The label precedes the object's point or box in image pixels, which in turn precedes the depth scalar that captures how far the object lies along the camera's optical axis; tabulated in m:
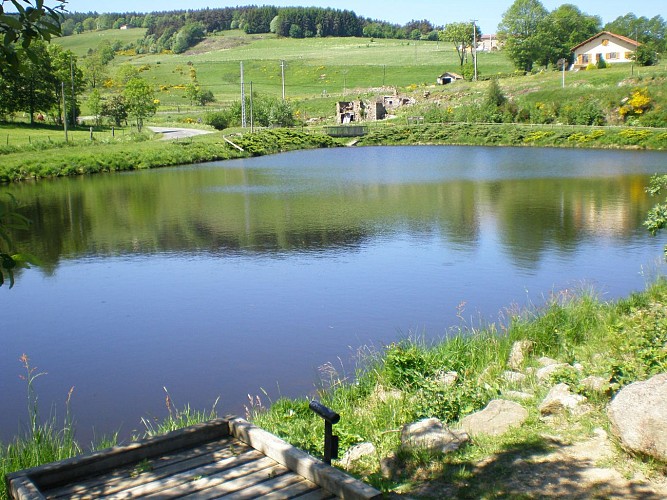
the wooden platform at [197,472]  5.09
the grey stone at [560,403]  6.75
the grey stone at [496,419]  6.54
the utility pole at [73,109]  60.10
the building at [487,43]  143.88
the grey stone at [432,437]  6.08
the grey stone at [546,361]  8.72
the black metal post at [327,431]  5.48
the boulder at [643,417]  5.27
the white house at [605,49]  80.38
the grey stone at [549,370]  7.75
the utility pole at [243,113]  62.25
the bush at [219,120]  66.81
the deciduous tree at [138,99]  59.75
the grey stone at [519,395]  7.35
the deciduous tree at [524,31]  85.88
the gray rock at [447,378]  8.19
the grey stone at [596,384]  6.95
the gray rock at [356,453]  6.44
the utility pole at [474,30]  88.56
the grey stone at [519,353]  9.00
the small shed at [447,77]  90.23
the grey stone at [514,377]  8.12
